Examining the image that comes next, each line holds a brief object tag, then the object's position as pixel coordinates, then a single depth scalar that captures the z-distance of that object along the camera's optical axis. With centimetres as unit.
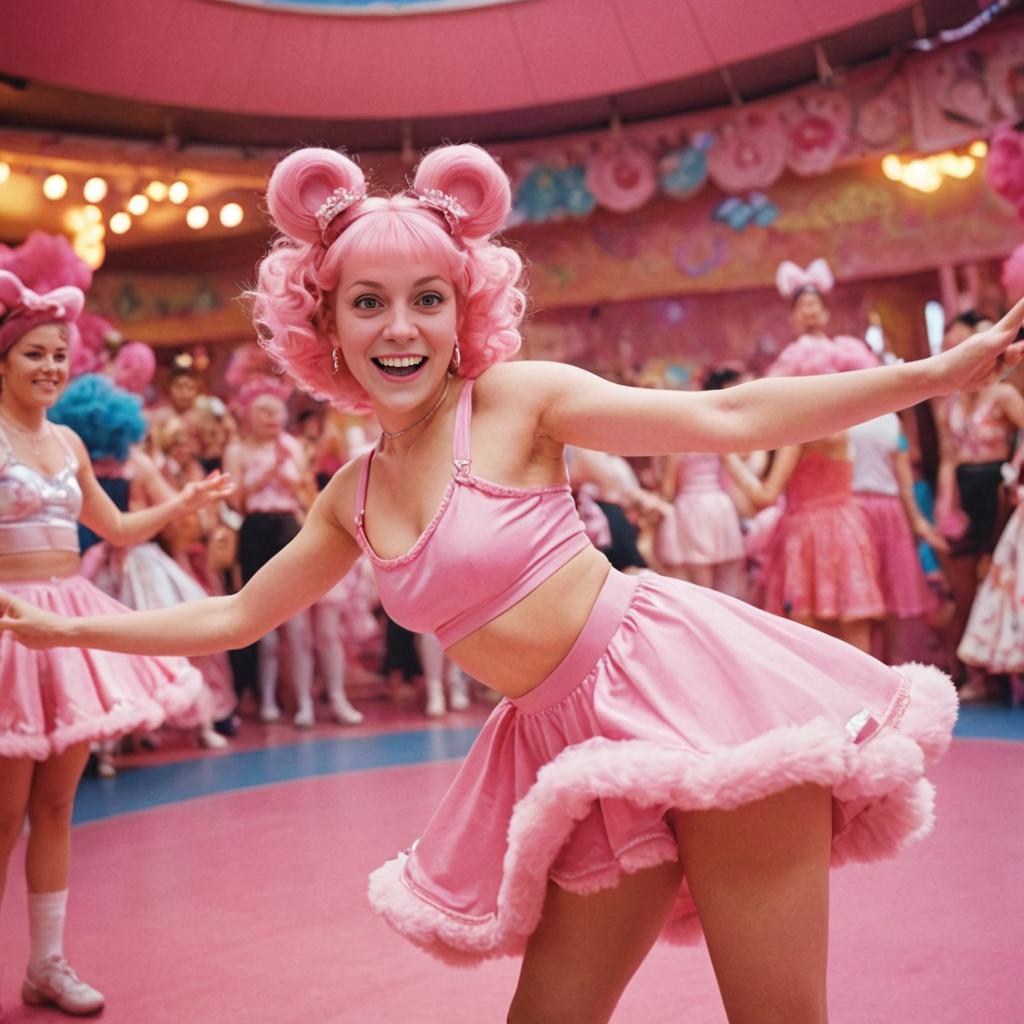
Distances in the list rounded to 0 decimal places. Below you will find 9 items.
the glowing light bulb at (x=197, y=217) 968
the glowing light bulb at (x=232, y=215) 987
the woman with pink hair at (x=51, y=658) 283
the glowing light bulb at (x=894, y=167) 863
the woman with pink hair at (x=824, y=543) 584
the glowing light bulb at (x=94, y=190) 918
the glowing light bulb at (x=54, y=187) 895
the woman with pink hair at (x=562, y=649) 149
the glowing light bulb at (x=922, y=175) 852
